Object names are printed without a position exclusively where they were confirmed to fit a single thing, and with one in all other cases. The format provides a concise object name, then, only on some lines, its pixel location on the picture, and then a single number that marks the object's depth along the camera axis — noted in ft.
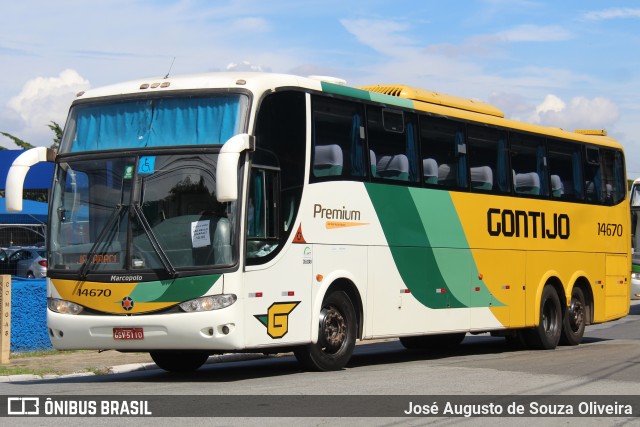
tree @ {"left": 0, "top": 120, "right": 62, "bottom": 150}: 218.38
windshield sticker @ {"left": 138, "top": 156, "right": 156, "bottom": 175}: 43.04
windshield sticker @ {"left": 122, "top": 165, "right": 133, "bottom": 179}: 43.27
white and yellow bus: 41.81
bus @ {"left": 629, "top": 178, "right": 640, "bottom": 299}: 110.11
